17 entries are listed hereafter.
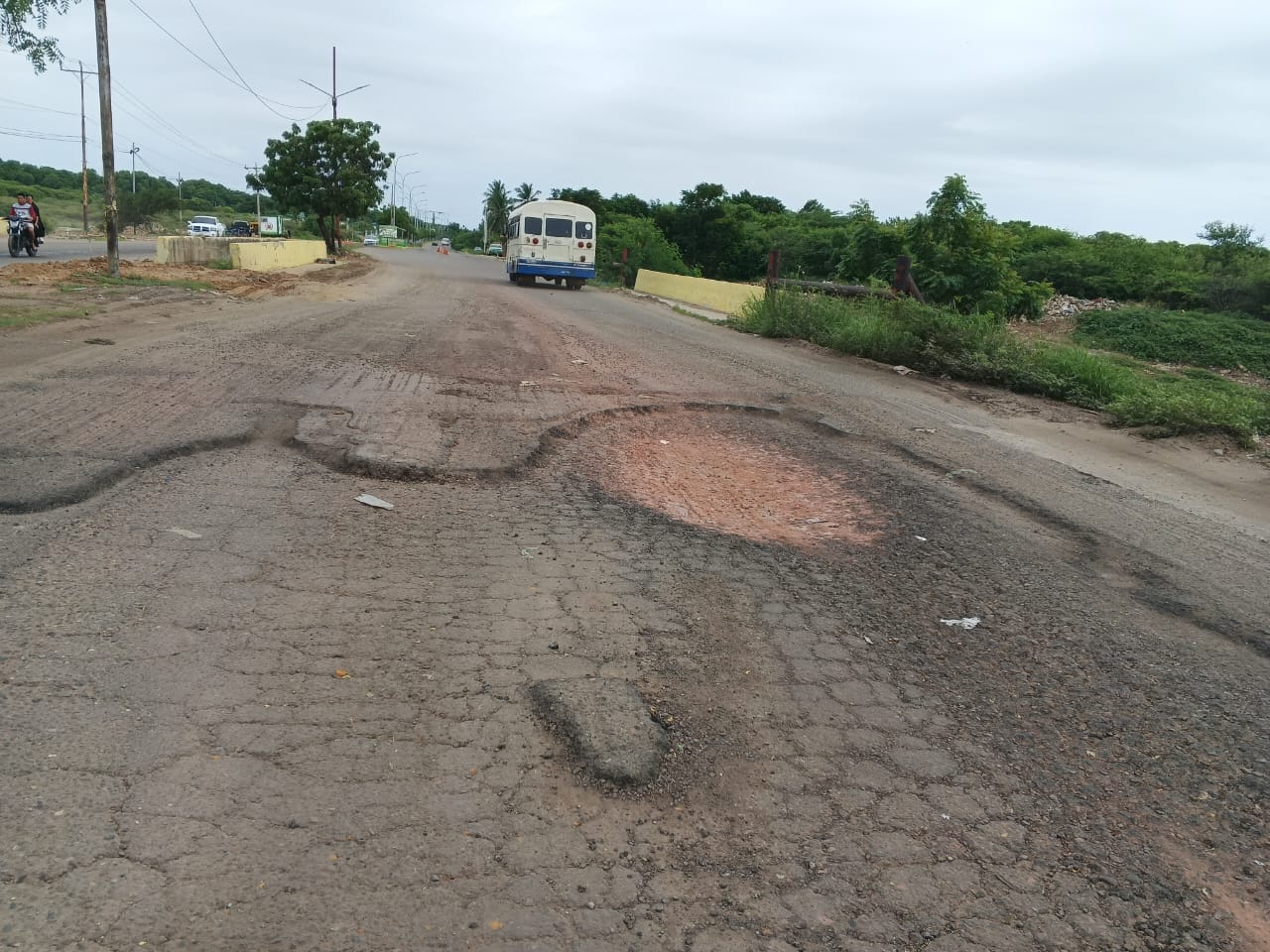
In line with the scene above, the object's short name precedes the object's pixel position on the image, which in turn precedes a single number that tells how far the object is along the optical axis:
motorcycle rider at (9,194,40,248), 23.66
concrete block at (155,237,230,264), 22.94
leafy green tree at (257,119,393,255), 39.47
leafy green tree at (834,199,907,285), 15.67
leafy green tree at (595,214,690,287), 35.25
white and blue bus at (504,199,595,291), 28.80
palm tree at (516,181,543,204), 110.88
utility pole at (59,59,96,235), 43.95
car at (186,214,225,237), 49.92
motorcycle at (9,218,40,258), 23.48
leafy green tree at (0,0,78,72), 12.96
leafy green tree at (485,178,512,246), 113.71
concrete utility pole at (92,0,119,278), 15.70
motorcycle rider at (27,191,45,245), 24.78
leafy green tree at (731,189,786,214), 58.22
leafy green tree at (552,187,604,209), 65.38
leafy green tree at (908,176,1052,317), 13.80
